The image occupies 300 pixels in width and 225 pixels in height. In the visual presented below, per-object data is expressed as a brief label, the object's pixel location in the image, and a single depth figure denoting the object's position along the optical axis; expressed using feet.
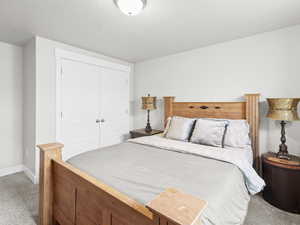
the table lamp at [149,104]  11.23
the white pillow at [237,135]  6.61
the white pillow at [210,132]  6.75
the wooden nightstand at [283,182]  5.82
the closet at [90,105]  9.18
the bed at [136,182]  3.09
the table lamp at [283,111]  6.11
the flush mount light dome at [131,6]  5.13
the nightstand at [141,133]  10.71
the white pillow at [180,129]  7.73
